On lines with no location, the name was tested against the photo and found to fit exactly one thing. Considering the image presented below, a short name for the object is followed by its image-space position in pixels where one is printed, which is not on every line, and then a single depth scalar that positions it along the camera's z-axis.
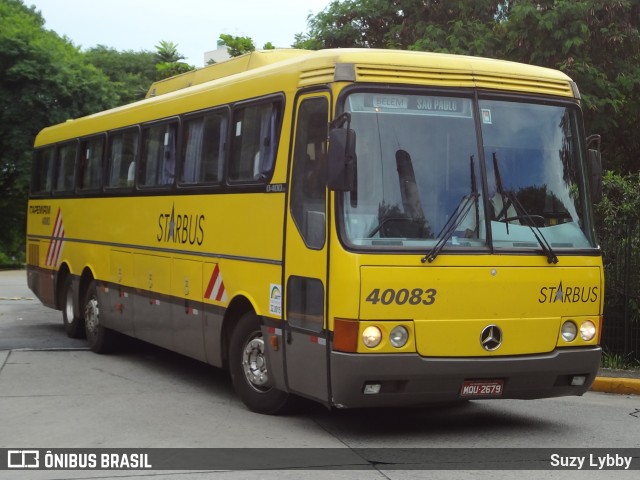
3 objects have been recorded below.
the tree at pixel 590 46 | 20.69
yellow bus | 8.06
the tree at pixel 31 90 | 39.00
